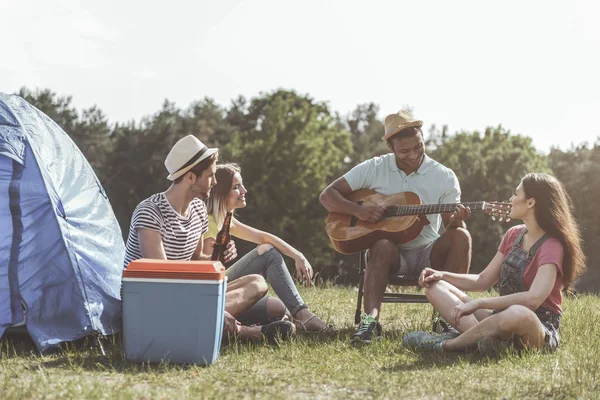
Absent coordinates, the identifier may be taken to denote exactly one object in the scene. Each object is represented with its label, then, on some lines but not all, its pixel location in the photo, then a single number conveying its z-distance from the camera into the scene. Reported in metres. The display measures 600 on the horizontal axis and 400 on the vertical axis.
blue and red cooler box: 4.29
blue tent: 4.91
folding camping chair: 5.67
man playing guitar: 5.56
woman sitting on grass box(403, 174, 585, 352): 4.57
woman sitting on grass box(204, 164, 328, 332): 5.34
